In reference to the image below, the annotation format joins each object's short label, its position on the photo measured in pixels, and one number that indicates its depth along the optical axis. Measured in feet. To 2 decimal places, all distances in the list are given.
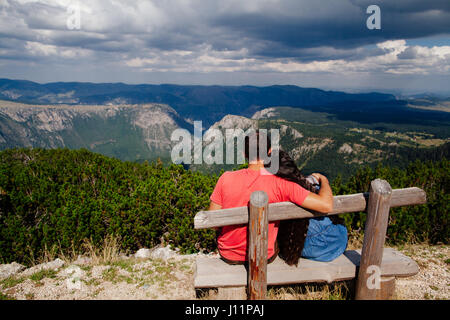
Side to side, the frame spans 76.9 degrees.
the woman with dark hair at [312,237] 14.89
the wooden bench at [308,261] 13.09
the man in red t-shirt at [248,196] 13.44
